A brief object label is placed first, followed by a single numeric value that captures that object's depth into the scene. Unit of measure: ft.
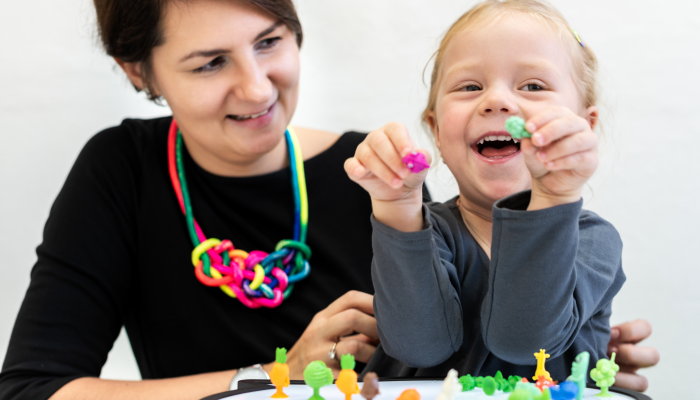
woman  3.56
